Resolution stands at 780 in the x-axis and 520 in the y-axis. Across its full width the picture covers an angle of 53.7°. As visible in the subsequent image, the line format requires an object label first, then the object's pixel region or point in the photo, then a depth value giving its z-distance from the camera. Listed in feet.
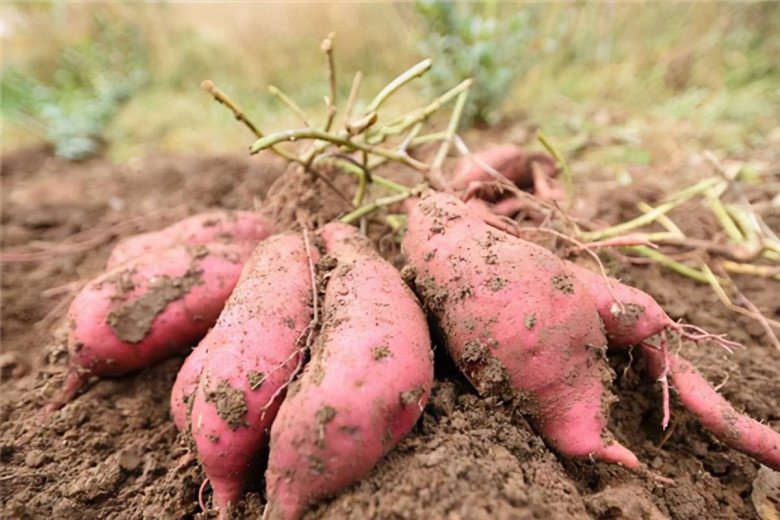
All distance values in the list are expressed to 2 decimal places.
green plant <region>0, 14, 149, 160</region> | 3.76
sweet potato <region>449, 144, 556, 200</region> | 1.83
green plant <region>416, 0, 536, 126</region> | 2.81
